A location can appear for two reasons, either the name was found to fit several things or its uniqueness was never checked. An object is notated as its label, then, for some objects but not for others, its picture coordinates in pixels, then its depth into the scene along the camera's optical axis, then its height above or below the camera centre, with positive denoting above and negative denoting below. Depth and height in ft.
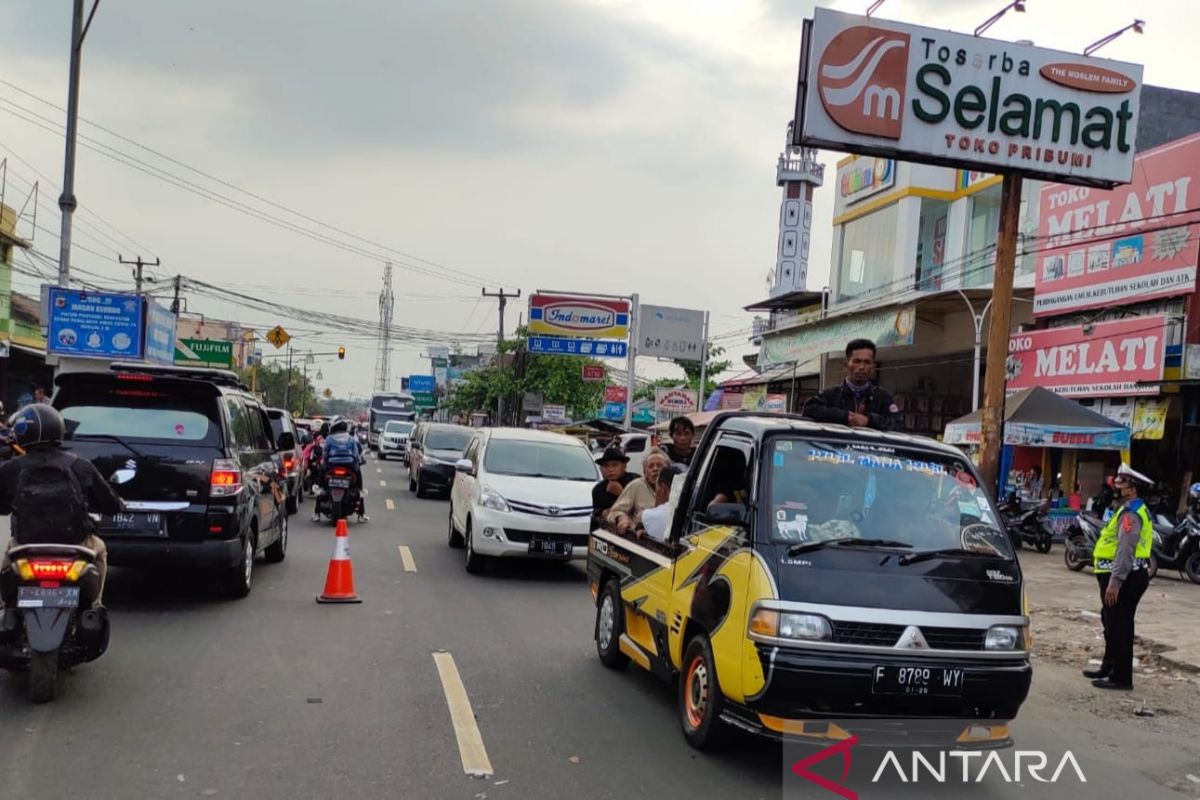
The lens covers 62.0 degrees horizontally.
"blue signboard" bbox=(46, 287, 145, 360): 95.76 +1.45
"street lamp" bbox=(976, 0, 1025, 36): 45.31 +18.15
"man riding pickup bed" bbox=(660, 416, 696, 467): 31.45 -1.86
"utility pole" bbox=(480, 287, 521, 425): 175.90 +5.66
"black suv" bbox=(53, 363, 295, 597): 27.30 -3.12
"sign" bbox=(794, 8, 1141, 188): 46.70 +14.30
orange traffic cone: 31.55 -6.94
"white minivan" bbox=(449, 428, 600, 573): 37.37 -4.89
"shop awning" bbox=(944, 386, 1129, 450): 57.77 -0.94
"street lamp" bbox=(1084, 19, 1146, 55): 46.50 +17.85
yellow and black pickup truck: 15.87 -3.39
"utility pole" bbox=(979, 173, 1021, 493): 40.73 +1.62
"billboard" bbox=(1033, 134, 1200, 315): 60.75 +11.46
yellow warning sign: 134.41 +2.41
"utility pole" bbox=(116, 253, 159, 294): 166.52 +13.39
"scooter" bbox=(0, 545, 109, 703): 18.53 -5.22
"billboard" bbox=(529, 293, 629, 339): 108.17 +6.33
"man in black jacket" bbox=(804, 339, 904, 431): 23.36 -0.02
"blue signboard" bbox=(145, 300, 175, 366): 104.78 +1.20
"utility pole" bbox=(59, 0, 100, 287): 62.64 +12.18
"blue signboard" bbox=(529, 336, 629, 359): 108.17 +3.01
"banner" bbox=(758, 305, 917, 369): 86.07 +5.67
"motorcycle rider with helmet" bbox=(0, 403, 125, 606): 19.24 -2.92
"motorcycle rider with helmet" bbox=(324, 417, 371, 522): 51.90 -4.78
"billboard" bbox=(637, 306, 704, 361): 114.21 +5.56
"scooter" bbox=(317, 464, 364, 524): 52.13 -6.96
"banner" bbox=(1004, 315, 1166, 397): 61.31 +3.49
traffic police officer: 25.30 -4.06
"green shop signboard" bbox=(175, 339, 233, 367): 157.79 -0.47
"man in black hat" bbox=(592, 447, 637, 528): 29.30 -3.25
